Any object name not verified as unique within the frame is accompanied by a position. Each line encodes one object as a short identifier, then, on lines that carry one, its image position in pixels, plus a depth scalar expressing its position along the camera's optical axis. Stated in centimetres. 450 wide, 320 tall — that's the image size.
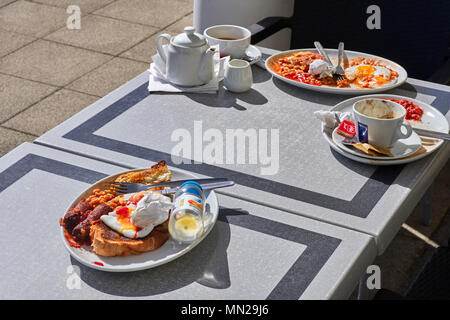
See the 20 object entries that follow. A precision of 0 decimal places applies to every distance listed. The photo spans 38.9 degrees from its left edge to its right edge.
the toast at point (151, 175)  140
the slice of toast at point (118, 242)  118
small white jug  183
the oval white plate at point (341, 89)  182
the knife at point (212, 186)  134
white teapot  181
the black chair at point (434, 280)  154
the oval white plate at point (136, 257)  115
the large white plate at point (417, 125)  151
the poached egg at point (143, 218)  120
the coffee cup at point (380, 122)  151
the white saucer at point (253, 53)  203
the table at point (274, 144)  139
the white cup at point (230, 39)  201
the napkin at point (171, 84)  185
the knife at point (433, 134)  156
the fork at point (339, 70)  192
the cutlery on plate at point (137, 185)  136
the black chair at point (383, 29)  242
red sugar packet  159
